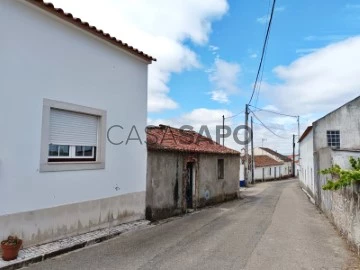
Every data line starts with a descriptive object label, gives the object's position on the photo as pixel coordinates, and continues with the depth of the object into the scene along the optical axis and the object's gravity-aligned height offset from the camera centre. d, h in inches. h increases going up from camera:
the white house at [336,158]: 312.4 +11.0
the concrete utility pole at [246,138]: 1203.2 +101.9
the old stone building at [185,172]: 454.6 -17.6
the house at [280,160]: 2262.1 +29.5
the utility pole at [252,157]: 1465.3 +30.1
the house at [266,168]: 1829.0 -29.4
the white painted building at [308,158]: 804.6 +16.6
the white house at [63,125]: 255.1 +36.2
